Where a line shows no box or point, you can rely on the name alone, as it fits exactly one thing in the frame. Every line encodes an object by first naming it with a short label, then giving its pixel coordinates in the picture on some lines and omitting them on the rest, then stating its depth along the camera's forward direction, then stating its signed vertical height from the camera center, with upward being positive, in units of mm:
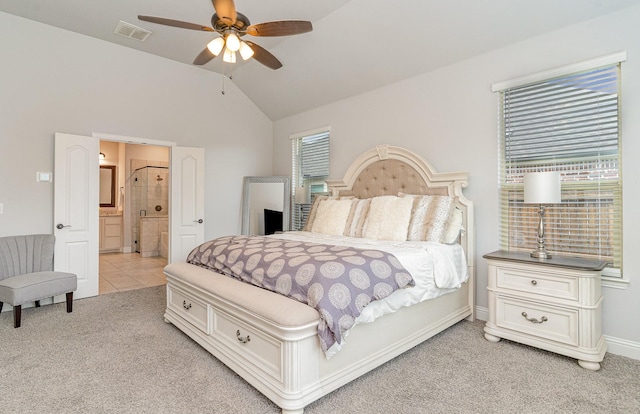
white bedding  2189 -491
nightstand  2303 -722
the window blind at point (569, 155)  2607 +466
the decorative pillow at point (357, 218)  3609 -103
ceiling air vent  3898 +2171
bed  1784 -820
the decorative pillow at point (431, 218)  3109 -88
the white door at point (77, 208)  3914 +3
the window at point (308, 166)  5102 +690
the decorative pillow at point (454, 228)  3094 -183
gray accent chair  3102 -689
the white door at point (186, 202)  4848 +104
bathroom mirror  7676 +535
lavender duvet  1834 -426
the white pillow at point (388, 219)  3244 -102
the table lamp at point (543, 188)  2529 +160
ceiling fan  2443 +1444
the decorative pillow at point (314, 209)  4310 -3
